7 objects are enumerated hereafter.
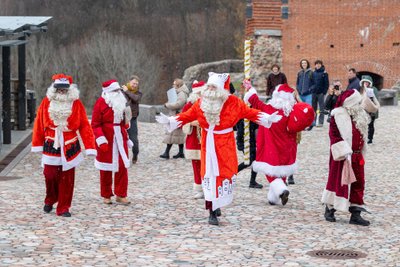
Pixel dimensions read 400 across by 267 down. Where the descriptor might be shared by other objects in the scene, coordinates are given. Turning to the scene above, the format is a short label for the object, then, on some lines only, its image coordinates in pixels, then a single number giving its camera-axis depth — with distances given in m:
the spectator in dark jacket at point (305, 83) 22.38
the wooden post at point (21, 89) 22.62
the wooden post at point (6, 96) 20.02
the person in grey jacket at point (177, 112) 17.28
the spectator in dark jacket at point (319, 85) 22.48
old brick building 35.56
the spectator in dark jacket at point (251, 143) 13.91
